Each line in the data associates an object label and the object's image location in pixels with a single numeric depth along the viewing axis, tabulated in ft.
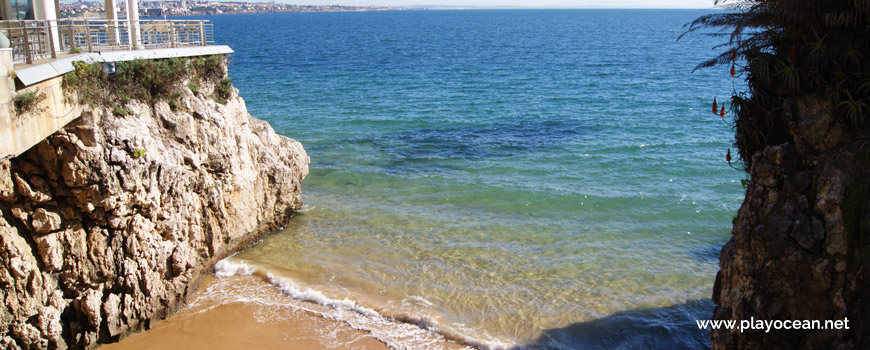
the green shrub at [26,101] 32.42
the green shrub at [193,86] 45.50
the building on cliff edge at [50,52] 32.37
